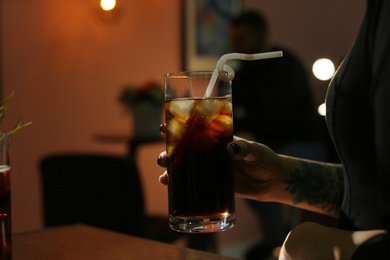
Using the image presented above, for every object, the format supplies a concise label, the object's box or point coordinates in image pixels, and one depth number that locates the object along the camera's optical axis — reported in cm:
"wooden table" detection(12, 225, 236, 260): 125
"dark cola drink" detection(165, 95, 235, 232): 116
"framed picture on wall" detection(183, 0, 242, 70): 421
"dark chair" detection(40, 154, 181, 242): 254
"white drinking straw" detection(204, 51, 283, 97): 115
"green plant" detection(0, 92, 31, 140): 111
